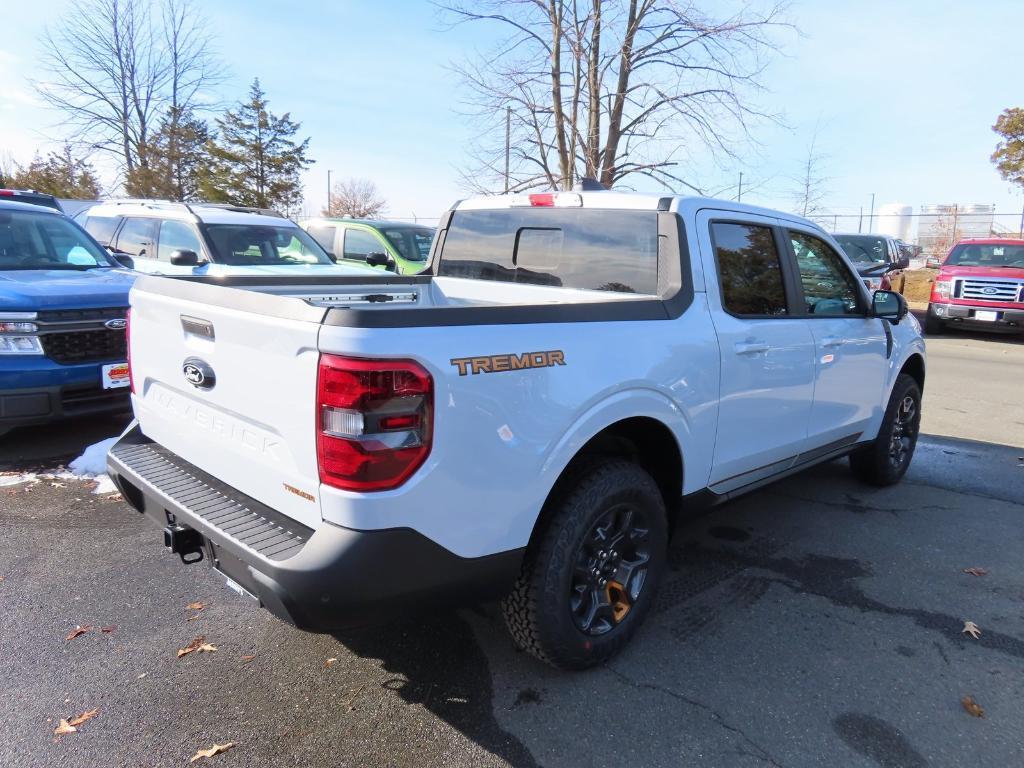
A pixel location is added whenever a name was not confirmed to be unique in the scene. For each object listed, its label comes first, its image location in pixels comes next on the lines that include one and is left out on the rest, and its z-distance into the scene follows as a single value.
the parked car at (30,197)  8.13
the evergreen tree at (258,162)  30.20
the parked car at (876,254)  15.34
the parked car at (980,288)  13.20
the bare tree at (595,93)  14.19
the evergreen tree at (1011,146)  28.58
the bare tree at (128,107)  26.77
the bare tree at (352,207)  49.31
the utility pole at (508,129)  14.99
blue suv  4.69
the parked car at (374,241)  11.46
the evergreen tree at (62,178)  28.17
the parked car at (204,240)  7.98
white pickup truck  2.07
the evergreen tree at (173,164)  27.12
